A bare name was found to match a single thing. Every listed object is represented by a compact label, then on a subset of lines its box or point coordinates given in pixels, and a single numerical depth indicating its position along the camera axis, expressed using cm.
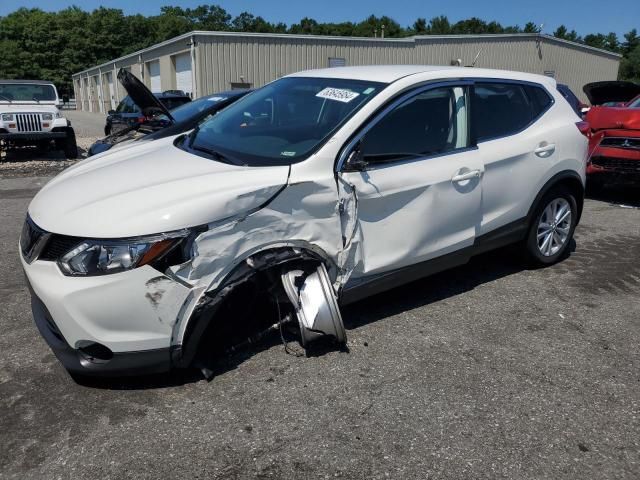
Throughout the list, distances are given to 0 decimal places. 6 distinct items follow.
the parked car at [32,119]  1159
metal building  2244
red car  729
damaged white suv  264
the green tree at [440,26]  8956
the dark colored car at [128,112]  1324
